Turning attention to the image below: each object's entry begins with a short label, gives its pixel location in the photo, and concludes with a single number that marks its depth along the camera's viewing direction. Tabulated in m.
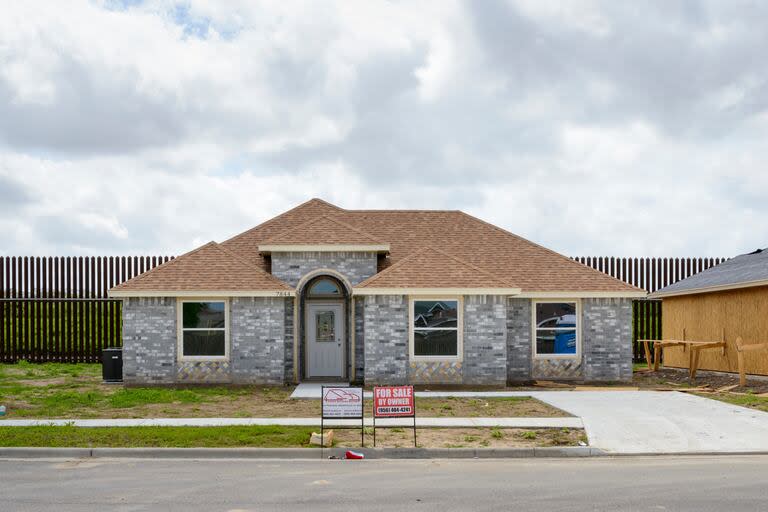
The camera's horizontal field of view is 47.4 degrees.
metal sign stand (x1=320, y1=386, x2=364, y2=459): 13.25
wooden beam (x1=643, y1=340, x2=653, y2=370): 30.34
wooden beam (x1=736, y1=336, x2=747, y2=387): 23.20
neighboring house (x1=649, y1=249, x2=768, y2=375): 24.83
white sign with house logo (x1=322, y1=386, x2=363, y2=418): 13.52
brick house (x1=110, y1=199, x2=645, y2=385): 22.98
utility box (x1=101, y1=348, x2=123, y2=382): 24.67
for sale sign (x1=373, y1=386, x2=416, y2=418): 13.62
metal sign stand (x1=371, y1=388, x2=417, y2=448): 13.50
